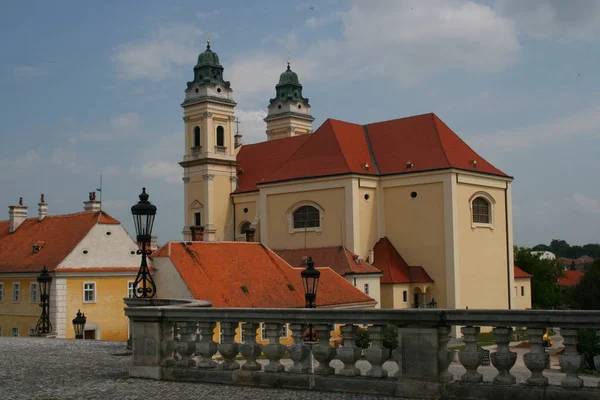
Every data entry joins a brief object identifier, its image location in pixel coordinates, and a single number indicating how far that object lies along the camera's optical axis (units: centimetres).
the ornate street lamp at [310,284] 1648
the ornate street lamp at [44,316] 2252
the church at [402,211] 4669
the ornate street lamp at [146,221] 1210
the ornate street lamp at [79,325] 2266
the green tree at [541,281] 6894
